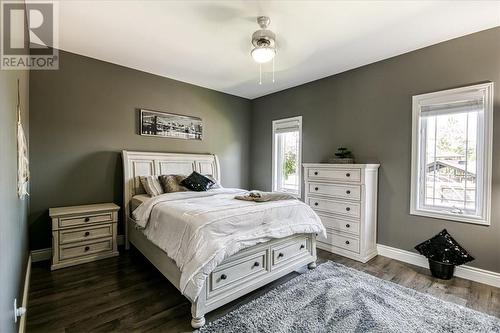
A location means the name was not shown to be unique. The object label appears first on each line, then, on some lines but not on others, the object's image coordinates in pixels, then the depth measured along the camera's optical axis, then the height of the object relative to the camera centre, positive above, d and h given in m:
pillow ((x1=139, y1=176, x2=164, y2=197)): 3.30 -0.34
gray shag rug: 1.83 -1.28
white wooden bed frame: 1.96 -1.00
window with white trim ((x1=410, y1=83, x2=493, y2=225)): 2.56 +0.13
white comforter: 1.84 -0.61
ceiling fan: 2.43 +1.33
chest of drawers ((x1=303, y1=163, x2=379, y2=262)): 3.12 -0.60
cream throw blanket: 2.75 -0.41
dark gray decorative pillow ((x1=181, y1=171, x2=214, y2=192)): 3.54 -0.31
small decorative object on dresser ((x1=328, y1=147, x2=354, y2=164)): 3.51 +0.10
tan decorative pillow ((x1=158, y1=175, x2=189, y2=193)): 3.41 -0.31
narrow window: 4.52 +0.18
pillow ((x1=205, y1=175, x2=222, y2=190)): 3.83 -0.35
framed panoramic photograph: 3.87 +0.66
